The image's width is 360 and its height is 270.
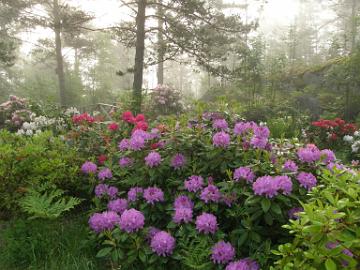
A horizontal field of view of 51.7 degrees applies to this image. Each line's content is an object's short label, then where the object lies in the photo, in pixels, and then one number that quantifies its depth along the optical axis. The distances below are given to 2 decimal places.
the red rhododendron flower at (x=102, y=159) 4.78
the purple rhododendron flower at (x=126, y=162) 4.22
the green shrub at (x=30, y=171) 4.21
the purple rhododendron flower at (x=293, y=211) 3.16
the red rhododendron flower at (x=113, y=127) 5.45
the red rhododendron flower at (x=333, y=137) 8.43
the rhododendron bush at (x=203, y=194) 3.07
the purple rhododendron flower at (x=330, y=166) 3.42
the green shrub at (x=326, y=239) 1.84
